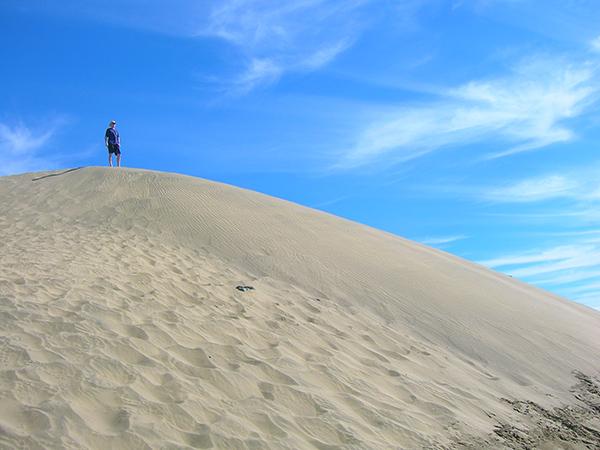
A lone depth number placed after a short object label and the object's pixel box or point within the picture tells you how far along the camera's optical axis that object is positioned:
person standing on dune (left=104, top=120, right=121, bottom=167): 14.14
